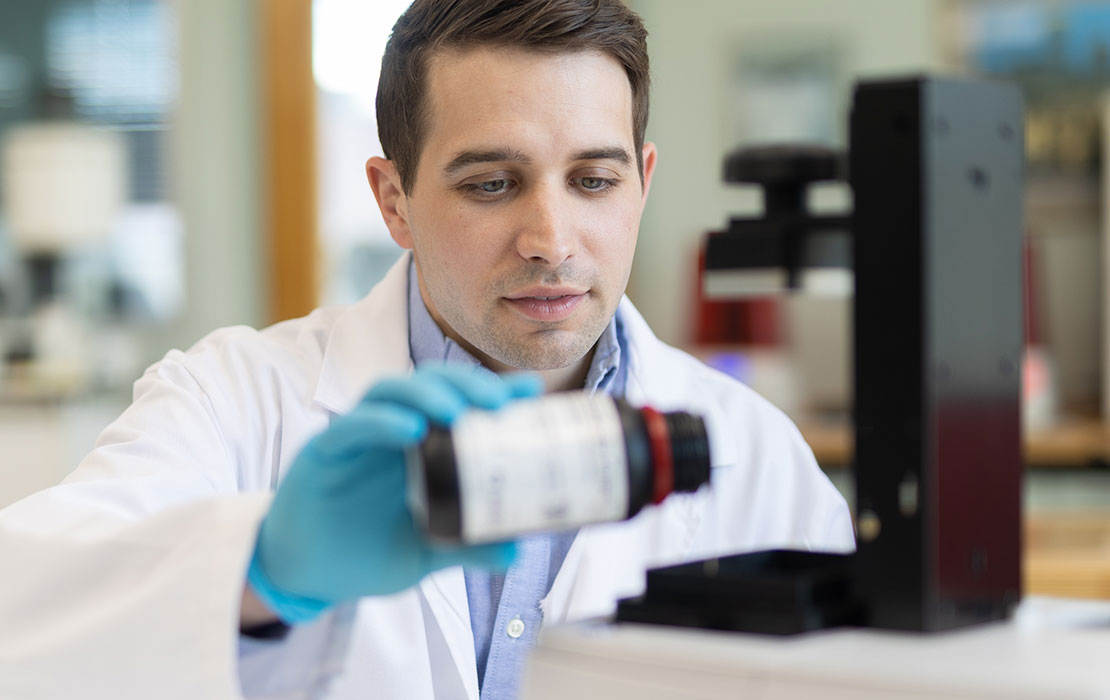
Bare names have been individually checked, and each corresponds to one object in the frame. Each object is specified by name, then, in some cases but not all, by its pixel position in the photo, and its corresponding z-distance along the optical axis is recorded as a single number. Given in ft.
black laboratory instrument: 2.47
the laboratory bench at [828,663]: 2.09
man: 2.61
